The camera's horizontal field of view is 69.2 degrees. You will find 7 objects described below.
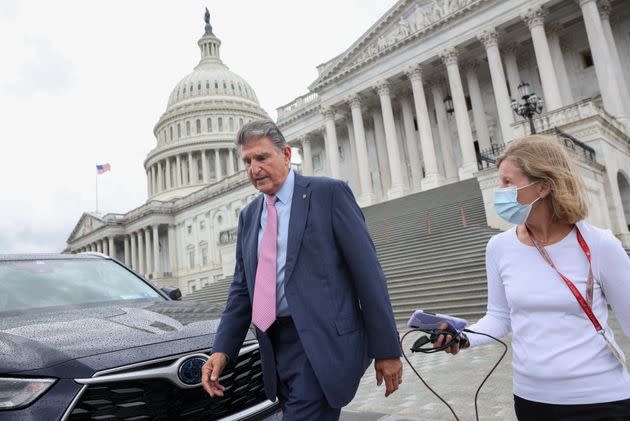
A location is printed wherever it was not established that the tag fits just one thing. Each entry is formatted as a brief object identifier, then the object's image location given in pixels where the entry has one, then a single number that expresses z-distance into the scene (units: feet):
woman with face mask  6.49
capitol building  61.46
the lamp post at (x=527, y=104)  50.80
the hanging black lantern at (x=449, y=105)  88.14
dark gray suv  7.68
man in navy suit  7.45
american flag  228.22
